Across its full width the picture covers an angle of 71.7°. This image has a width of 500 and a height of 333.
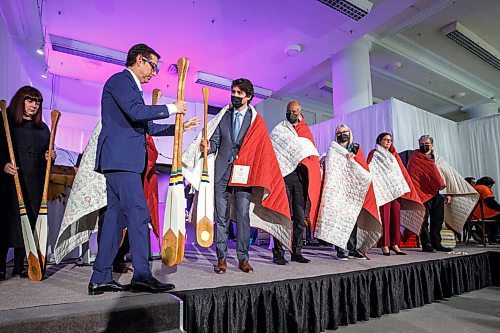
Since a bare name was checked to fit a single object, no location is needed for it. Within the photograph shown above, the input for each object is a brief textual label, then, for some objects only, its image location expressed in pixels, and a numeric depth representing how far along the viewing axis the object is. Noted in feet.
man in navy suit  5.25
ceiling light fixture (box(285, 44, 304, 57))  19.08
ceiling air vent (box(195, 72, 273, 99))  22.04
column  20.24
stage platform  4.39
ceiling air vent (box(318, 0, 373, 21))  14.92
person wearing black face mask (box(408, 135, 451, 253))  11.65
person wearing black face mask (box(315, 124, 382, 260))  9.55
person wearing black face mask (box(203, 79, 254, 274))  7.50
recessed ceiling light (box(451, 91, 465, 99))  28.48
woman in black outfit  7.20
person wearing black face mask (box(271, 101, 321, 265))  9.09
